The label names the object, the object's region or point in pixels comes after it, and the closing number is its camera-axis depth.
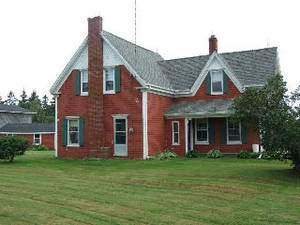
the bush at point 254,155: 24.31
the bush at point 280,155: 16.27
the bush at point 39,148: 45.90
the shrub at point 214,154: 25.31
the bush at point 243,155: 24.50
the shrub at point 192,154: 26.06
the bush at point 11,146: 22.98
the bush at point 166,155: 25.41
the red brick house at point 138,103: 25.67
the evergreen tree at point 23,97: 111.65
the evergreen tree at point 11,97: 133.31
